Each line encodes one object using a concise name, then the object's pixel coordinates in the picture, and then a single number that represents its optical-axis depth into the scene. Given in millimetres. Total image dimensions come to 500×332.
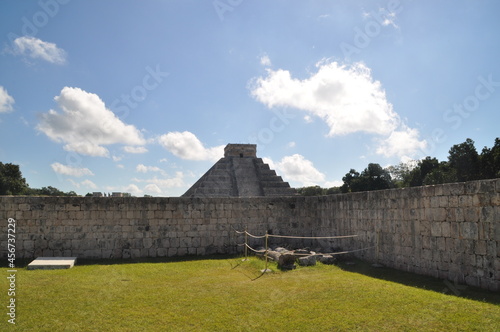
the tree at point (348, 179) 51038
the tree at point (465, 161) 31402
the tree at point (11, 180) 43188
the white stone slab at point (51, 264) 9734
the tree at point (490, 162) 28014
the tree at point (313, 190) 61656
